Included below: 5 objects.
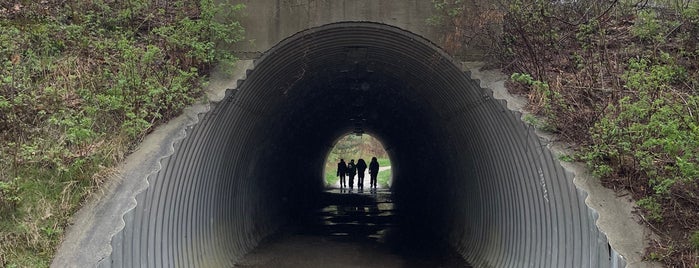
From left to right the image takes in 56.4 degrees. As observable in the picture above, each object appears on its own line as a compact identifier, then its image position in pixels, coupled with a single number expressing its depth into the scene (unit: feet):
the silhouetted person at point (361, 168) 93.75
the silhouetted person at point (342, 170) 99.35
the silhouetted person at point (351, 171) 99.70
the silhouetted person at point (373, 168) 91.94
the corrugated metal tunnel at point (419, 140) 22.30
